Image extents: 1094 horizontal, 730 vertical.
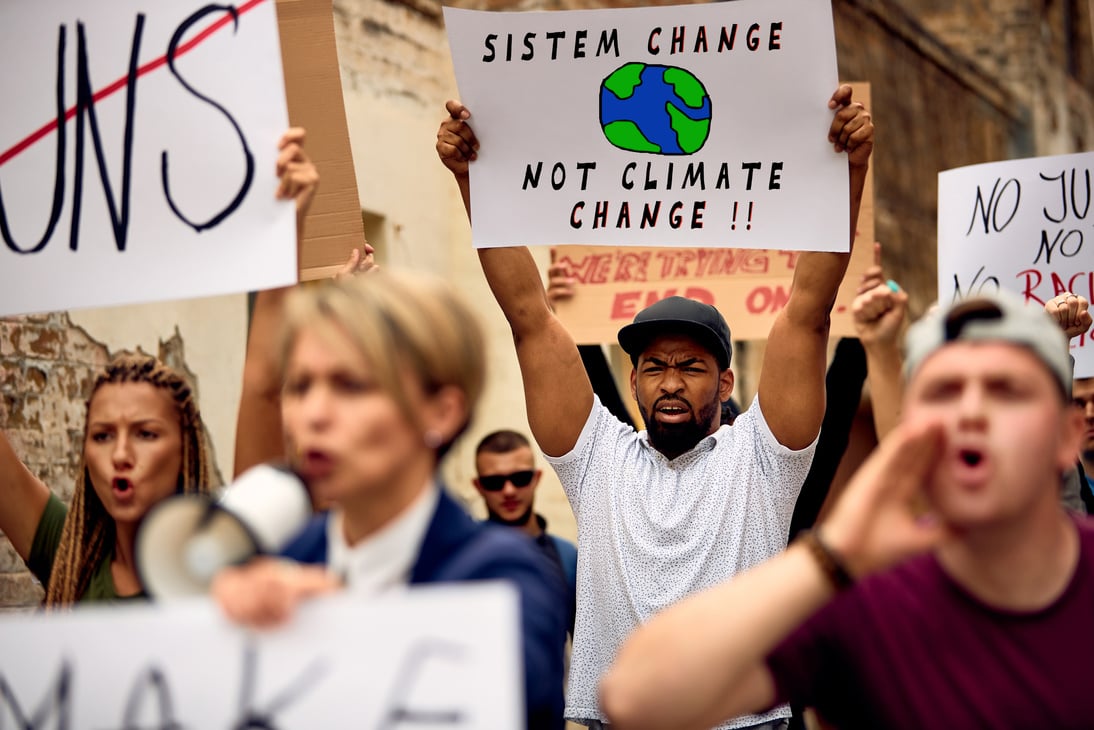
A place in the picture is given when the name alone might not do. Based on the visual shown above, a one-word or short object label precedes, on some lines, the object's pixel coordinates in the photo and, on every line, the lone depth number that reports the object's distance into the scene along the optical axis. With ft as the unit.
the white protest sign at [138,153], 9.54
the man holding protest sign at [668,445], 11.60
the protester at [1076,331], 13.79
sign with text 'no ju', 16.55
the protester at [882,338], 12.89
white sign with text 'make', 6.16
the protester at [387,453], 6.42
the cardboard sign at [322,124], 11.61
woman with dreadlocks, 9.55
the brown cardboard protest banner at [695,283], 20.74
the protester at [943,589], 6.45
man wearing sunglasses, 18.67
